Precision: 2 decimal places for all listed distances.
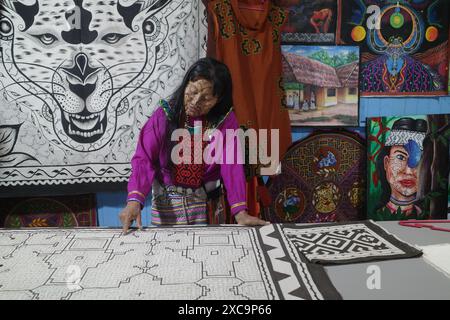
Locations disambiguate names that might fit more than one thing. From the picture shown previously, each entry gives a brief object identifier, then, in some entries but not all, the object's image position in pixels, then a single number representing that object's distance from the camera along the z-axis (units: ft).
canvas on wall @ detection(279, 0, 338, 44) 9.36
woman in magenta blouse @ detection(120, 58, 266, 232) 6.75
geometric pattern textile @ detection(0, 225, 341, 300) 3.48
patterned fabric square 4.20
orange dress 8.38
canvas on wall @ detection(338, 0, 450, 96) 9.52
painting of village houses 9.49
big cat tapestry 8.30
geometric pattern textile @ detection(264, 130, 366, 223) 9.91
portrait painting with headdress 9.82
